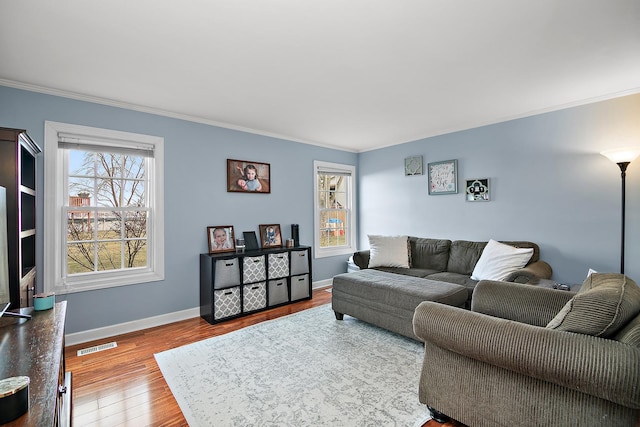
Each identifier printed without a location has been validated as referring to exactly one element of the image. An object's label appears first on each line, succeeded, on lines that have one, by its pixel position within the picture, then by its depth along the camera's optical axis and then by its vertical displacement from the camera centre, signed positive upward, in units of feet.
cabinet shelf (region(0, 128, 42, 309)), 6.40 +0.49
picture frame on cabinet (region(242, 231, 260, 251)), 13.15 -0.93
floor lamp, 8.82 +1.61
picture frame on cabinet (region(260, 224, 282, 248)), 13.69 -0.78
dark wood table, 3.14 -1.88
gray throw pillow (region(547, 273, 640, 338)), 4.16 -1.39
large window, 9.17 +0.45
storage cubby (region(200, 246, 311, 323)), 11.23 -2.49
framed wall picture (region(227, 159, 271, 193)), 12.77 +1.85
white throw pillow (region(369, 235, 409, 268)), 13.24 -1.54
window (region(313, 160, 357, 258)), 15.79 +0.29
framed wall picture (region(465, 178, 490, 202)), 12.69 +1.07
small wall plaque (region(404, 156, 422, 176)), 14.88 +2.51
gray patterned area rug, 6.02 -3.85
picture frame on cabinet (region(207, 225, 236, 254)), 12.13 -0.79
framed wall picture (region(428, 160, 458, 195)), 13.65 +1.78
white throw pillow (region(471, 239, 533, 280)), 10.15 -1.60
